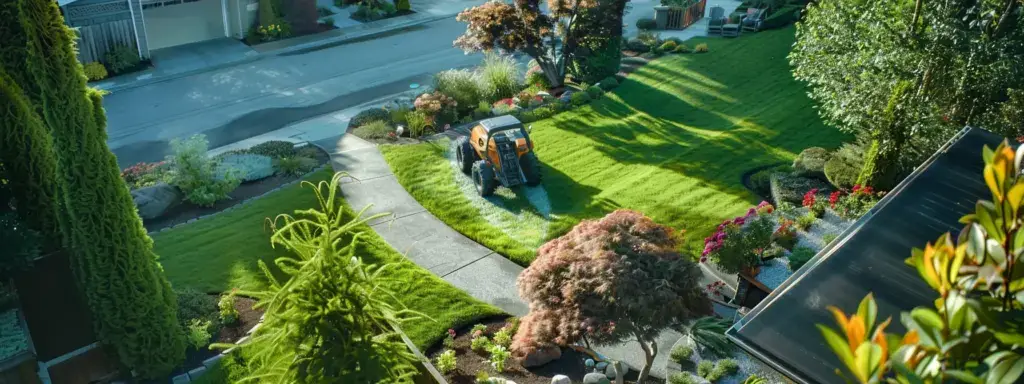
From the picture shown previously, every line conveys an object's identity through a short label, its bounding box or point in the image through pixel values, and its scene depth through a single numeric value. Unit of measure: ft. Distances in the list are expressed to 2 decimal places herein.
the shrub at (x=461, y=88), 72.54
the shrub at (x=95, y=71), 78.64
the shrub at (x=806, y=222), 48.06
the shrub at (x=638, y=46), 88.84
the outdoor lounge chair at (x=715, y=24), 95.81
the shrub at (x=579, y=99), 72.79
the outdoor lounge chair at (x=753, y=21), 95.50
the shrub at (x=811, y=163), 54.60
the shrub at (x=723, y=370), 35.63
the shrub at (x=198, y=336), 37.96
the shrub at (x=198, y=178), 53.72
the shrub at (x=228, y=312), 40.16
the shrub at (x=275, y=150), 62.31
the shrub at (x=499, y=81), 74.95
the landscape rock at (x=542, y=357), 37.50
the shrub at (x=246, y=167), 57.06
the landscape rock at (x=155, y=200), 51.62
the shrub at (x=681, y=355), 37.01
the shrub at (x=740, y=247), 41.93
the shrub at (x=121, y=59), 81.76
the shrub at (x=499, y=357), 36.86
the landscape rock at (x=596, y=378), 35.50
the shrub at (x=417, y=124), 66.55
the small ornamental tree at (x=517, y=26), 73.92
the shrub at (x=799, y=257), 42.83
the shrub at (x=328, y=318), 21.63
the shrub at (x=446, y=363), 36.99
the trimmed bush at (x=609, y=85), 76.23
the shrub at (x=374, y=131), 67.15
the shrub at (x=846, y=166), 52.11
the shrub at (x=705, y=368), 35.91
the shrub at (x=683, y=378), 35.09
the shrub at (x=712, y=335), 36.63
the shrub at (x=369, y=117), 70.64
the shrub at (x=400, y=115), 69.31
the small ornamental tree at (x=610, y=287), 31.78
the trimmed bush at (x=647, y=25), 99.66
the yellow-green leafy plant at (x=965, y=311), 6.29
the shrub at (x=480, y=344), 39.04
